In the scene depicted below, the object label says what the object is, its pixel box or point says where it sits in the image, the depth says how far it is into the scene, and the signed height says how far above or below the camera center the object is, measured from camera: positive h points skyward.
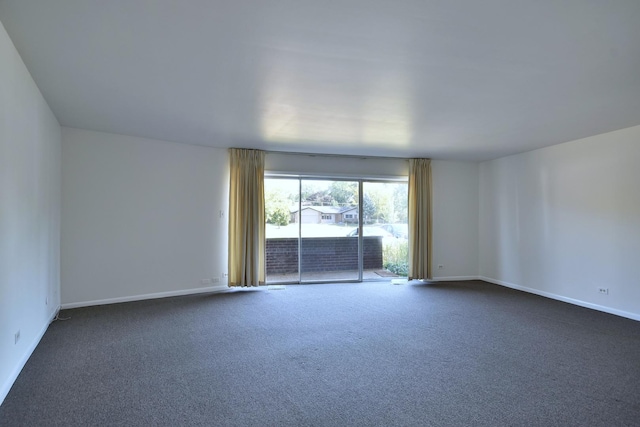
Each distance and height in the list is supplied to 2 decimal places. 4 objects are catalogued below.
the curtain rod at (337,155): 6.48 +1.23
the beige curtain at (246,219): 6.05 -0.01
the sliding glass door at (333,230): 6.60 -0.25
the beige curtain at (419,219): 6.98 -0.03
